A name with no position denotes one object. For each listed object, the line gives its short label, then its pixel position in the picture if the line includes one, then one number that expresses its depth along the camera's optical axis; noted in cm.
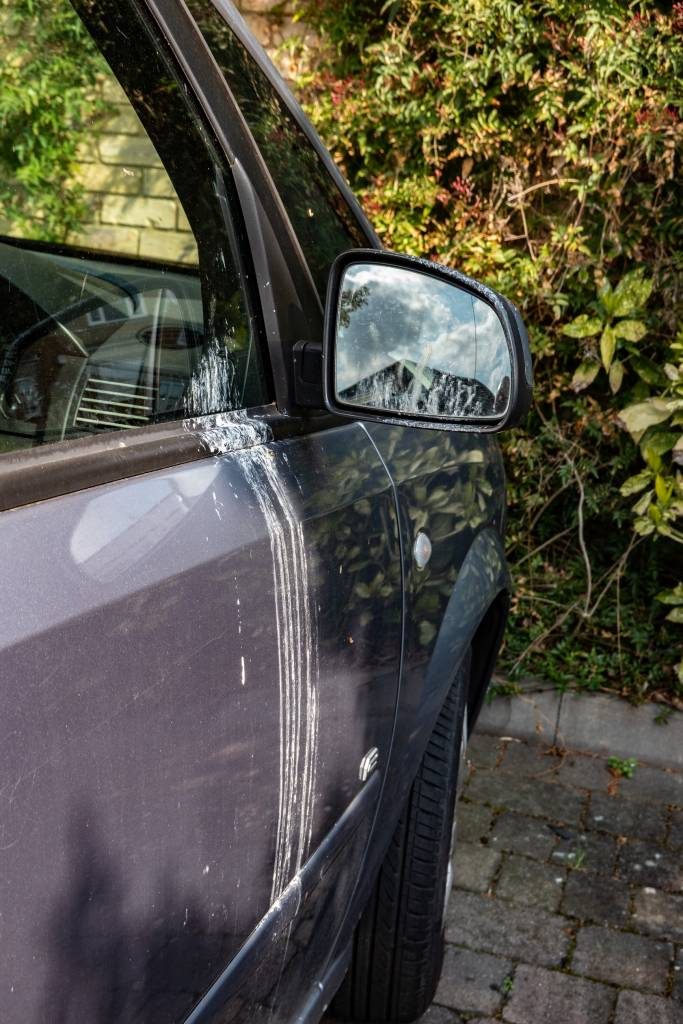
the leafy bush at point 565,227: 400
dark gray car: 99
